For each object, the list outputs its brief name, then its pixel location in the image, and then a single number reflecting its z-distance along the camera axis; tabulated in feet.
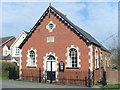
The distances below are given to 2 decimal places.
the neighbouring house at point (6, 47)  93.64
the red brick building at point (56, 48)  41.61
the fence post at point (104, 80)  42.47
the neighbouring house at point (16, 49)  89.12
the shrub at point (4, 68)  56.63
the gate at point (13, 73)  49.77
